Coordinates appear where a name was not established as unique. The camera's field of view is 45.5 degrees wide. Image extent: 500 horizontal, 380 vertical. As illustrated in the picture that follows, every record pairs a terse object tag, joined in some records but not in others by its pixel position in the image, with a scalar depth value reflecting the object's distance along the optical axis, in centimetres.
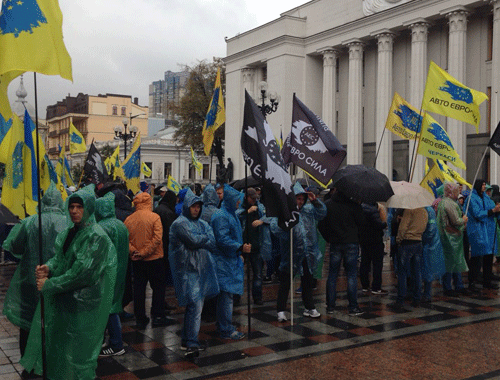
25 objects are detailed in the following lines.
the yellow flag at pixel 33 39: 442
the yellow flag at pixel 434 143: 1059
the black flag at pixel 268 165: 714
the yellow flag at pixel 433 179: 1193
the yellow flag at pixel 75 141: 1873
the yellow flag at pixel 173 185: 1433
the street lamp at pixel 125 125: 3055
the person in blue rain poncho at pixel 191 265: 648
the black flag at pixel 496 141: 1038
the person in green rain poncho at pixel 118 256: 656
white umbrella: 872
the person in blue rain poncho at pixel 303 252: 827
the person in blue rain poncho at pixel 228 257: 722
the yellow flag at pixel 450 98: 1079
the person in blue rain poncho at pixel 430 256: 970
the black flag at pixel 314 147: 835
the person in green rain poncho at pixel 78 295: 471
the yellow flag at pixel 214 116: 1161
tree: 5062
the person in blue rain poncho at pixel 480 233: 1082
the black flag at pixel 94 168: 1603
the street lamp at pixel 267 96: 2331
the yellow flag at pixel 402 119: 1327
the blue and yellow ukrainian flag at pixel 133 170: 1530
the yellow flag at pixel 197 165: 2034
